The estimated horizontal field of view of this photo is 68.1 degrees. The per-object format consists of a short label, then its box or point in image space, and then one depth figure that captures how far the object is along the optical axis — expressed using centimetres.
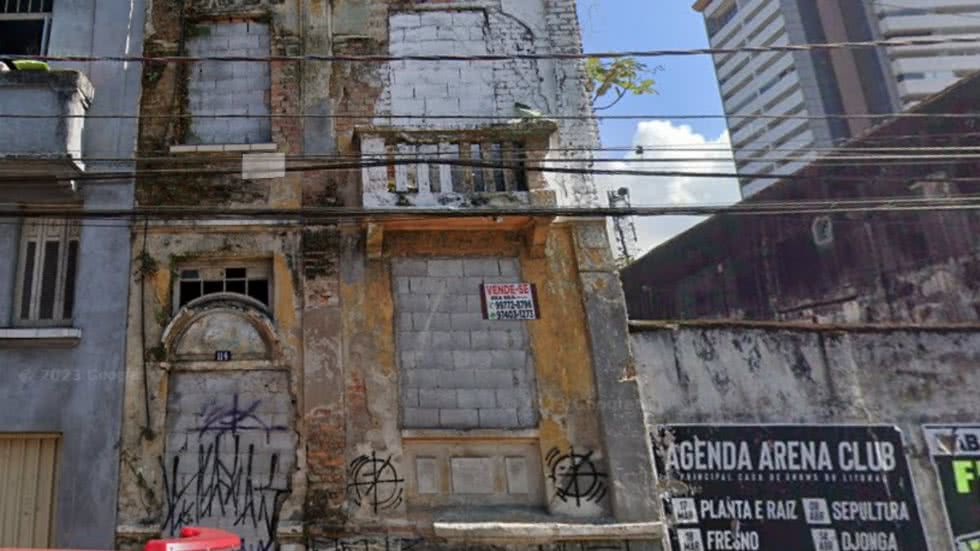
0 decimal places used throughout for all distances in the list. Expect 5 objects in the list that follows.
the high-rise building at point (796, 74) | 4312
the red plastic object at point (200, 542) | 329
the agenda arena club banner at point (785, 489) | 732
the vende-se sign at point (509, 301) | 778
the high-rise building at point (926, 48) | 4209
